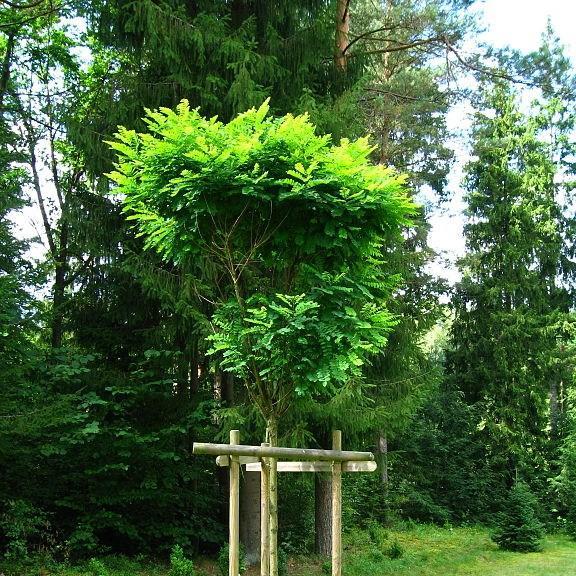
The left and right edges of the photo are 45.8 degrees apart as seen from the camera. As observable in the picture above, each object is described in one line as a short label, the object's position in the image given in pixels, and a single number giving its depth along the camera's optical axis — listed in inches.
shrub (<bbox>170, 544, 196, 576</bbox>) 341.7
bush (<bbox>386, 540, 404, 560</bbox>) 482.6
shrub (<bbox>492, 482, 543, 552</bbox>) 557.0
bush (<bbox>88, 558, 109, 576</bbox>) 336.2
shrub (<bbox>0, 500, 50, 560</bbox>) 345.4
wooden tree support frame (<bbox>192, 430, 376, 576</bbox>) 208.8
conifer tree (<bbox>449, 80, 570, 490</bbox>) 722.8
